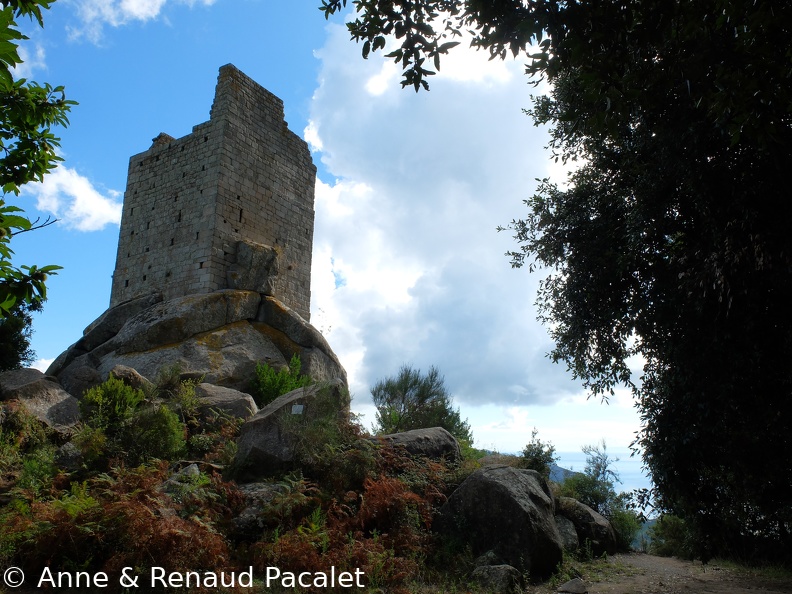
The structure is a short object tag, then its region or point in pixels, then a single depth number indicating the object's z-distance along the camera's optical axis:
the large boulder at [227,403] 13.05
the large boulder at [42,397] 12.94
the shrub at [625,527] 12.58
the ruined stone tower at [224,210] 18.03
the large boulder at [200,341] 15.83
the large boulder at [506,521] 8.98
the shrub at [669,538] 12.73
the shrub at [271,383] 15.64
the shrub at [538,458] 12.76
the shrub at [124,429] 10.18
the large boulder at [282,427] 9.77
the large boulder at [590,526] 11.29
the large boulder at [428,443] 11.45
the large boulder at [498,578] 7.88
